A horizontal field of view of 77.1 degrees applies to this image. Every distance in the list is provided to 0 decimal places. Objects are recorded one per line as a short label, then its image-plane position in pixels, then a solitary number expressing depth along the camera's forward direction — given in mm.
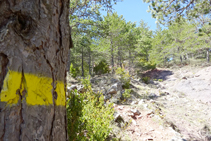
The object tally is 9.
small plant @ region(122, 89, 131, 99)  6051
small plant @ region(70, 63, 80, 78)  9418
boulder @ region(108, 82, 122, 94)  6273
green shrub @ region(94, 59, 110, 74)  12664
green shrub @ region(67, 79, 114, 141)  2154
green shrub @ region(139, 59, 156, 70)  18141
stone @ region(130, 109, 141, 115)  4779
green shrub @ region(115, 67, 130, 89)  7597
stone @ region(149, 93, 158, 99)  7577
